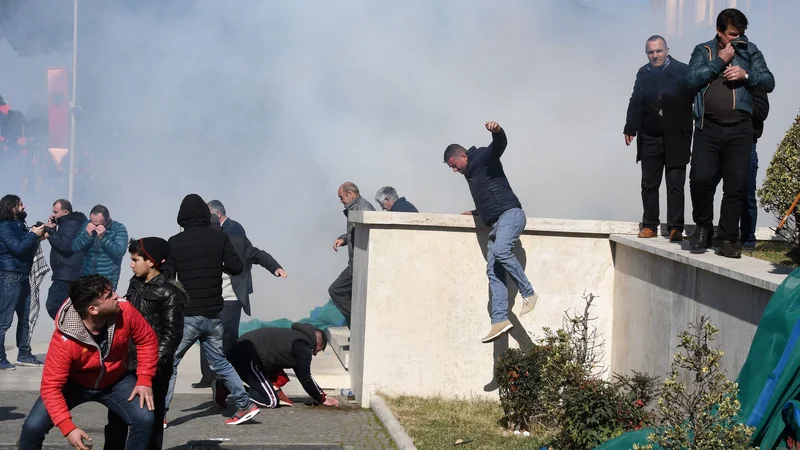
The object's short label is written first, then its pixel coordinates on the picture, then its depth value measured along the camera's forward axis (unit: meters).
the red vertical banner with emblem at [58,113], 32.49
